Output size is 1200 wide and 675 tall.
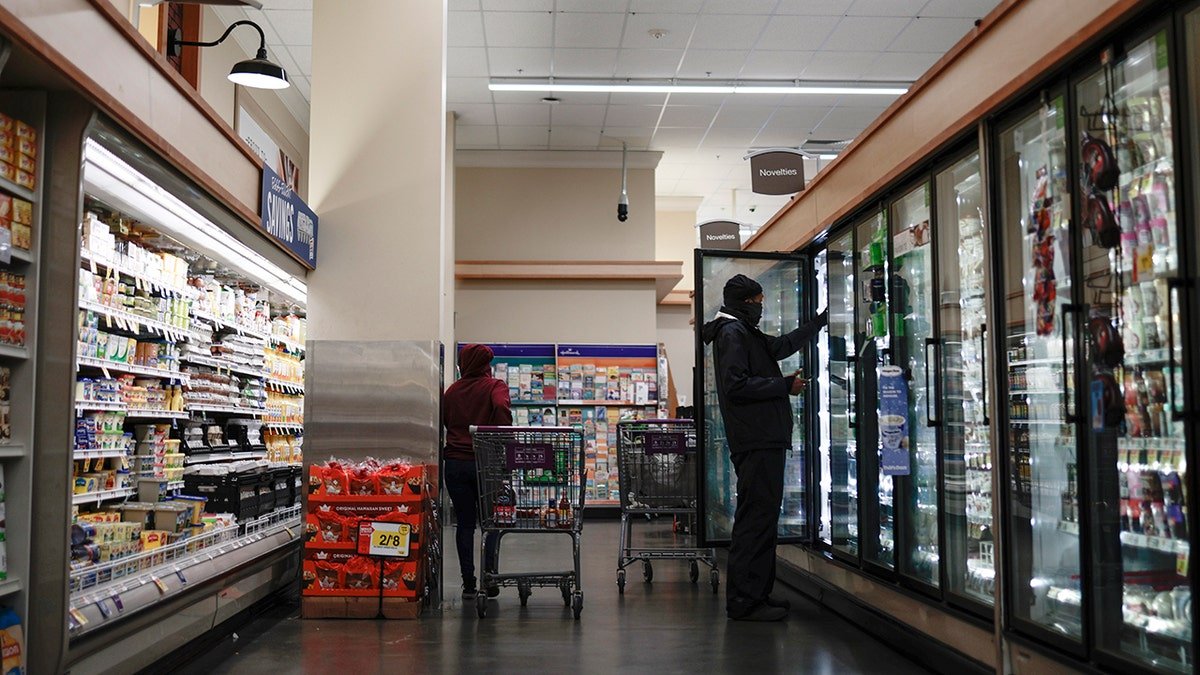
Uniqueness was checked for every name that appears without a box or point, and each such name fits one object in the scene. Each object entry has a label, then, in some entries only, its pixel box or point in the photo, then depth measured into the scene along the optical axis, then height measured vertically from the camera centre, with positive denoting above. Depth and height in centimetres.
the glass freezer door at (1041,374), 363 +16
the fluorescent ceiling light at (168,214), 396 +97
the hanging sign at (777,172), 738 +178
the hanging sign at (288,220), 535 +111
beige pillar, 626 +156
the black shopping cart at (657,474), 703 -38
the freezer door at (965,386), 444 +14
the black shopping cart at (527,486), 601 -39
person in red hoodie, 657 -13
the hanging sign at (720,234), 1023 +185
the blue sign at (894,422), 500 -2
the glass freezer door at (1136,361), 300 +17
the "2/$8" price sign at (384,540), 578 -67
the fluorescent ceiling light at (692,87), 1133 +370
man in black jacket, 564 -21
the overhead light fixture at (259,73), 671 +229
